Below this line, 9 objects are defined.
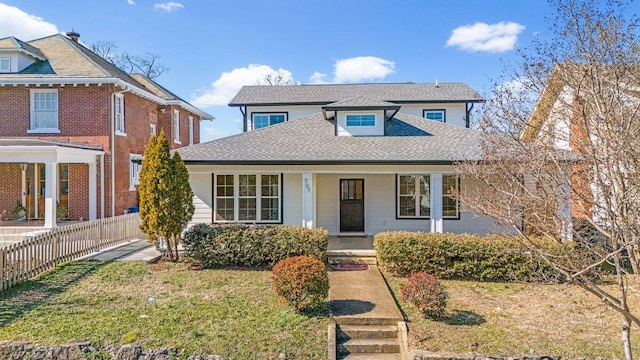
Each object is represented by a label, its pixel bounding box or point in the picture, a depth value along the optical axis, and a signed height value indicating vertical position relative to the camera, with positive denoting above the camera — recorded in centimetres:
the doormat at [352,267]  1022 -221
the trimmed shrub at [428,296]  689 -204
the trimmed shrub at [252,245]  984 -154
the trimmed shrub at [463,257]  928 -179
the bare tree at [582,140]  482 +65
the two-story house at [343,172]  1173 +40
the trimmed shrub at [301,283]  699 -179
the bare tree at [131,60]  3616 +1244
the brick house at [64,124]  1571 +262
